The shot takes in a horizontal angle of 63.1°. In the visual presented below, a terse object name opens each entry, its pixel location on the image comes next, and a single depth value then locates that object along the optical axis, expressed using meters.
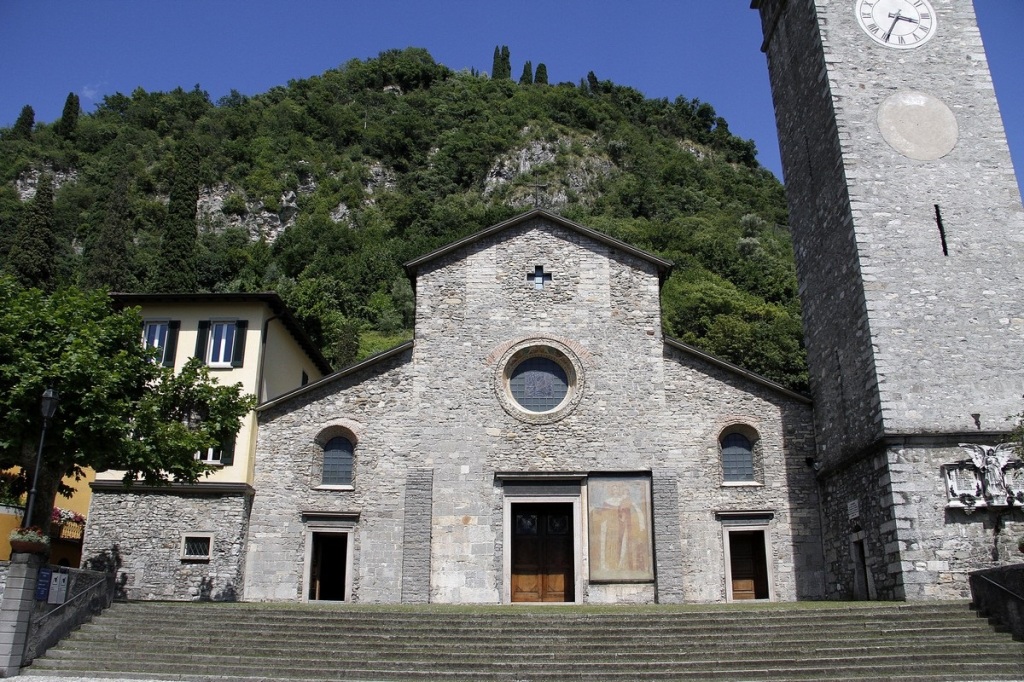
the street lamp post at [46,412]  13.86
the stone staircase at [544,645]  12.66
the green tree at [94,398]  15.45
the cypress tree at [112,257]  53.91
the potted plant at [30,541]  13.76
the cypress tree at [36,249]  45.38
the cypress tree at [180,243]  54.34
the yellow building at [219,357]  19.48
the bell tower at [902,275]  16.16
